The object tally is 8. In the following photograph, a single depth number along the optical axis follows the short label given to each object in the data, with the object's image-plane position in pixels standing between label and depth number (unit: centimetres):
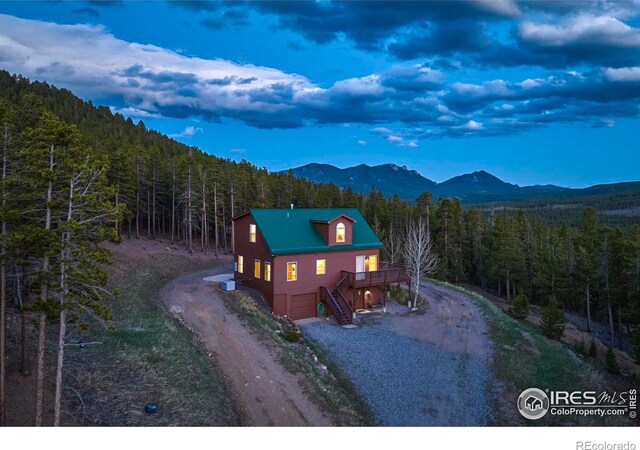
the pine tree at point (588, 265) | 3659
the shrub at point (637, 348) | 2459
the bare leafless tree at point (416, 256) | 2813
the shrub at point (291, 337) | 1992
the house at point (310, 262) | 2427
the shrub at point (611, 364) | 2189
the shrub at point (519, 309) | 3159
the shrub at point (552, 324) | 2662
